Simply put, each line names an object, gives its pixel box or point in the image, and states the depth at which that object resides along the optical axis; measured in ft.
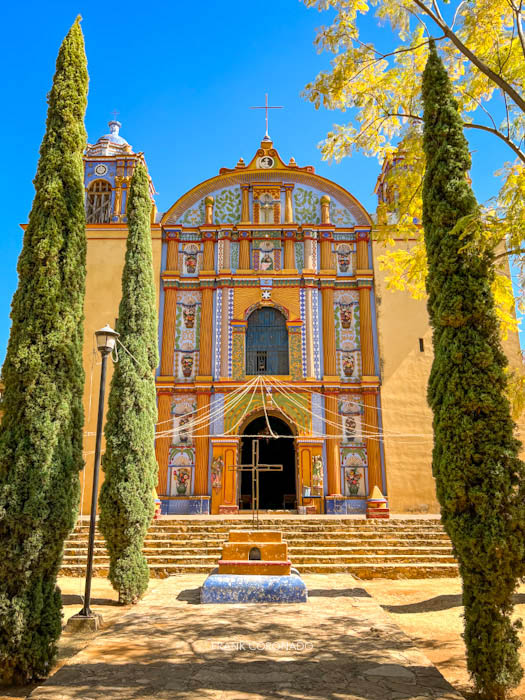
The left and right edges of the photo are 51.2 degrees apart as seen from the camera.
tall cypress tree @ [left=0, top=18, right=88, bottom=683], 17.07
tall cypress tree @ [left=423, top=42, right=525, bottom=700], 15.57
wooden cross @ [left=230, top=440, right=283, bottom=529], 33.14
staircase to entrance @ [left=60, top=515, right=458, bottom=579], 36.76
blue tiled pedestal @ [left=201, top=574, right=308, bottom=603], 25.93
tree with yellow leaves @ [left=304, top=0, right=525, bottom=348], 22.27
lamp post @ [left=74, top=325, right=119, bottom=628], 23.04
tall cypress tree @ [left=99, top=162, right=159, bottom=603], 28.63
